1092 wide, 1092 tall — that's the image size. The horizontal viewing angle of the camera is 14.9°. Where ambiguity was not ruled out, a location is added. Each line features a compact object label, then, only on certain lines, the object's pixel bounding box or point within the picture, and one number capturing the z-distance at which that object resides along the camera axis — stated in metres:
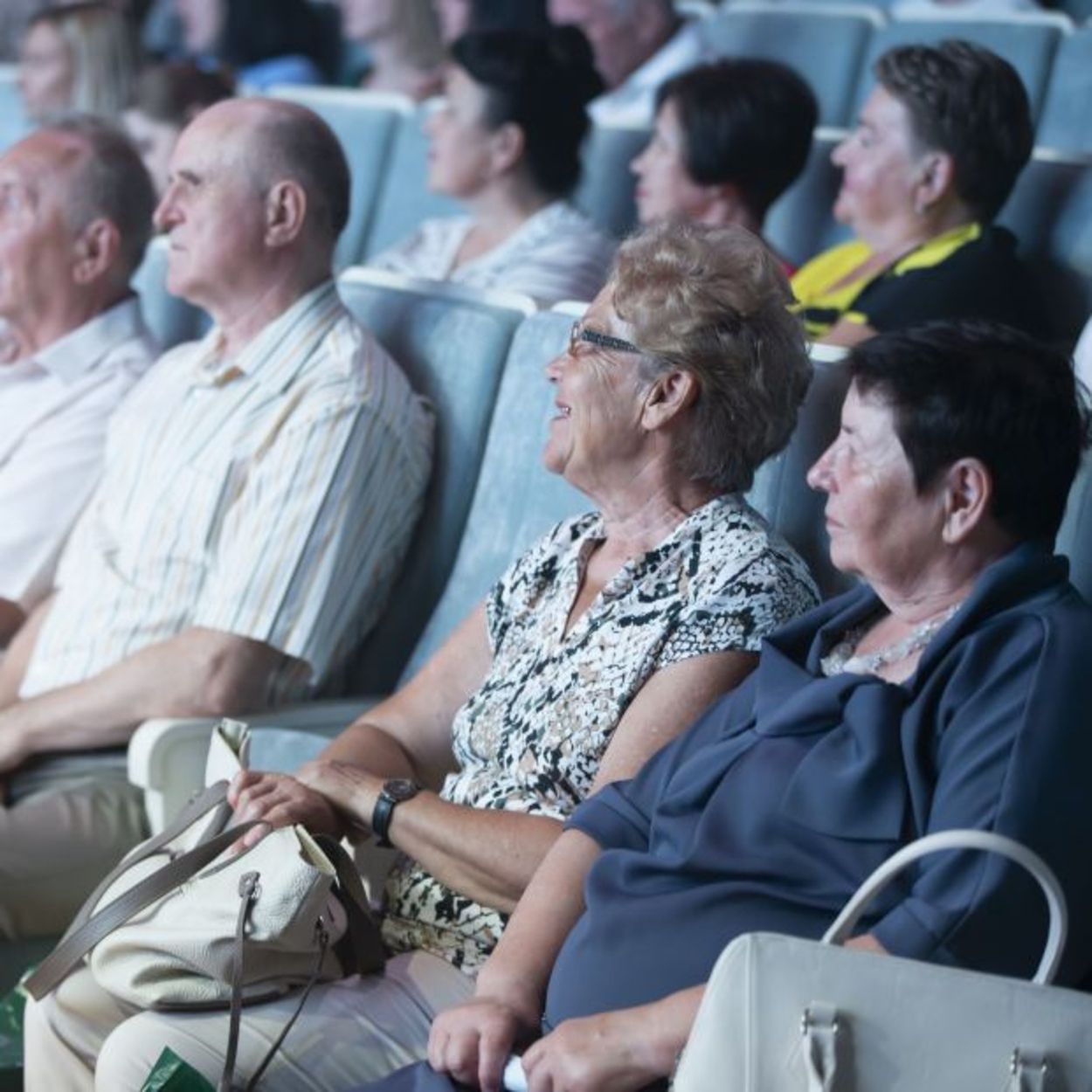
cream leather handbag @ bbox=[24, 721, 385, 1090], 3.74
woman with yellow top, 6.29
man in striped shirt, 5.09
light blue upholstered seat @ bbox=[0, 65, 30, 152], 11.02
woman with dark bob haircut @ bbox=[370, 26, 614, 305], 8.21
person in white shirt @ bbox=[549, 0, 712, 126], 10.53
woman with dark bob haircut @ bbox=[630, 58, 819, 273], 7.40
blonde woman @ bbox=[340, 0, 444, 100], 11.70
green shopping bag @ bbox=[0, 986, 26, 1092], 4.34
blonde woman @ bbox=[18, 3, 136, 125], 11.20
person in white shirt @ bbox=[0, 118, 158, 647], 6.07
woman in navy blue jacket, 3.18
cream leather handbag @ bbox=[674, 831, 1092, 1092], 2.86
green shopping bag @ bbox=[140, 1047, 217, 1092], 3.58
